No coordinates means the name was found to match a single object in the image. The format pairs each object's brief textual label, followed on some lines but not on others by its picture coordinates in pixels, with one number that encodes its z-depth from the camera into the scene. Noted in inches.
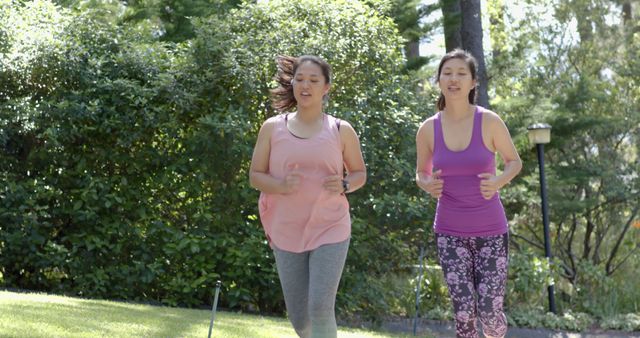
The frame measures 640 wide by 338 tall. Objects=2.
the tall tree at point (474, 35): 674.8
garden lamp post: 621.3
